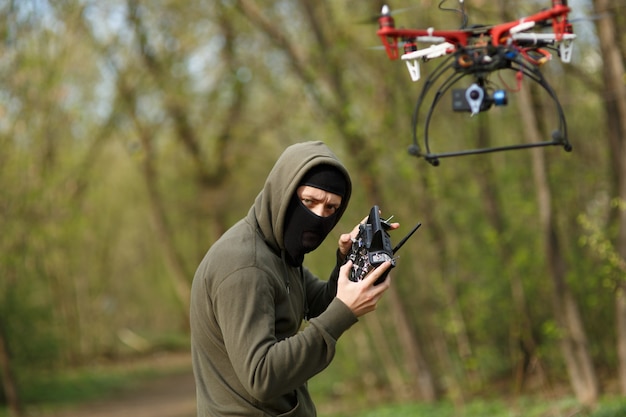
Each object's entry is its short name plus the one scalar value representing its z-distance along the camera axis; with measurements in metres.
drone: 7.41
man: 5.51
